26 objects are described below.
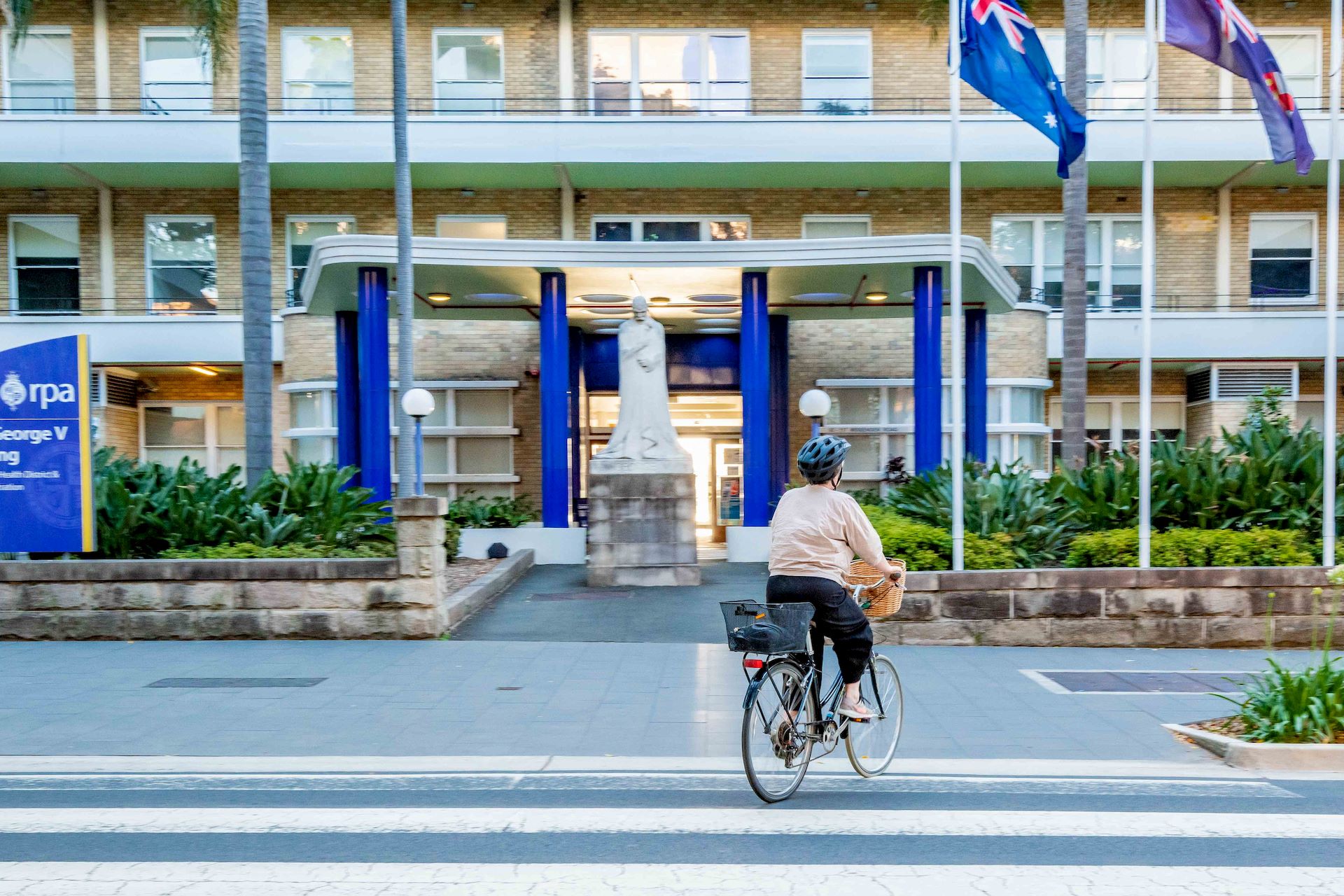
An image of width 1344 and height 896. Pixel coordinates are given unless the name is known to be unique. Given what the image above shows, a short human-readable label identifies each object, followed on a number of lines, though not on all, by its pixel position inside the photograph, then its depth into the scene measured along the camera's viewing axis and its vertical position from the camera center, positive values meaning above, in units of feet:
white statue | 46.21 +0.66
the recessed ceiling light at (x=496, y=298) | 60.18 +7.42
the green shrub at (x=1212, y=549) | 32.86 -4.53
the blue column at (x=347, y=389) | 60.49 +1.94
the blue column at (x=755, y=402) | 53.98 +0.80
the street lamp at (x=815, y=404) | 50.14 +0.64
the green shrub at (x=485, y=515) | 57.72 -5.62
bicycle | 15.94 -4.76
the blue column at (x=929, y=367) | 52.16 +2.55
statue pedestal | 45.19 -5.12
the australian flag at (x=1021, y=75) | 32.55 +11.19
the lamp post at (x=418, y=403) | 48.62 +0.80
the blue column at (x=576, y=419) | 67.15 -0.05
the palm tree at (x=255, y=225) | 40.52 +8.12
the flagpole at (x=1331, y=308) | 31.14 +3.35
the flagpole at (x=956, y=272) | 32.35 +4.85
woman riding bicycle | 16.65 -2.34
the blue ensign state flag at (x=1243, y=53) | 31.42 +11.54
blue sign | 33.27 -0.70
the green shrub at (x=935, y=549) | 33.47 -4.55
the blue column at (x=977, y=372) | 60.70 +2.65
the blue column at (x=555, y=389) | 53.16 +1.59
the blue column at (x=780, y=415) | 70.38 +0.12
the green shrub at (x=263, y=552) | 33.50 -4.53
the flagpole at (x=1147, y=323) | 32.12 +3.05
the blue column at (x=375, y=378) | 51.93 +2.23
